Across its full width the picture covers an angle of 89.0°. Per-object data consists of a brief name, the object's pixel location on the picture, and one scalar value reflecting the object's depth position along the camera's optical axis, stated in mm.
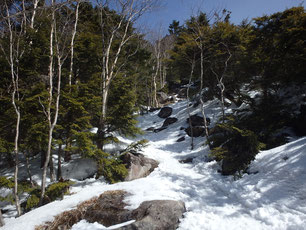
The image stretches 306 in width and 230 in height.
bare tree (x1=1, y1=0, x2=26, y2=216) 5477
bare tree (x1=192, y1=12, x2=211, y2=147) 11622
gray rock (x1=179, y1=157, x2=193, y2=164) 9604
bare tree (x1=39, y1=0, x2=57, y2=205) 5707
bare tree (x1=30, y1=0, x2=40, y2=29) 9542
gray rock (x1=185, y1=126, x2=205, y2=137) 13388
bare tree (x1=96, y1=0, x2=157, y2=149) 8445
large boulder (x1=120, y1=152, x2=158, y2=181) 7667
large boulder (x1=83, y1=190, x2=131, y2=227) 3529
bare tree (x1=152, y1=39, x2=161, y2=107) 26055
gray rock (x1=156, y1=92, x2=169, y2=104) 30469
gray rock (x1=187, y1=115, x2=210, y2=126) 14877
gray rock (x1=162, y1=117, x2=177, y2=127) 18500
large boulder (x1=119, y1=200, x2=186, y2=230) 3213
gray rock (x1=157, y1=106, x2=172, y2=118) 21498
